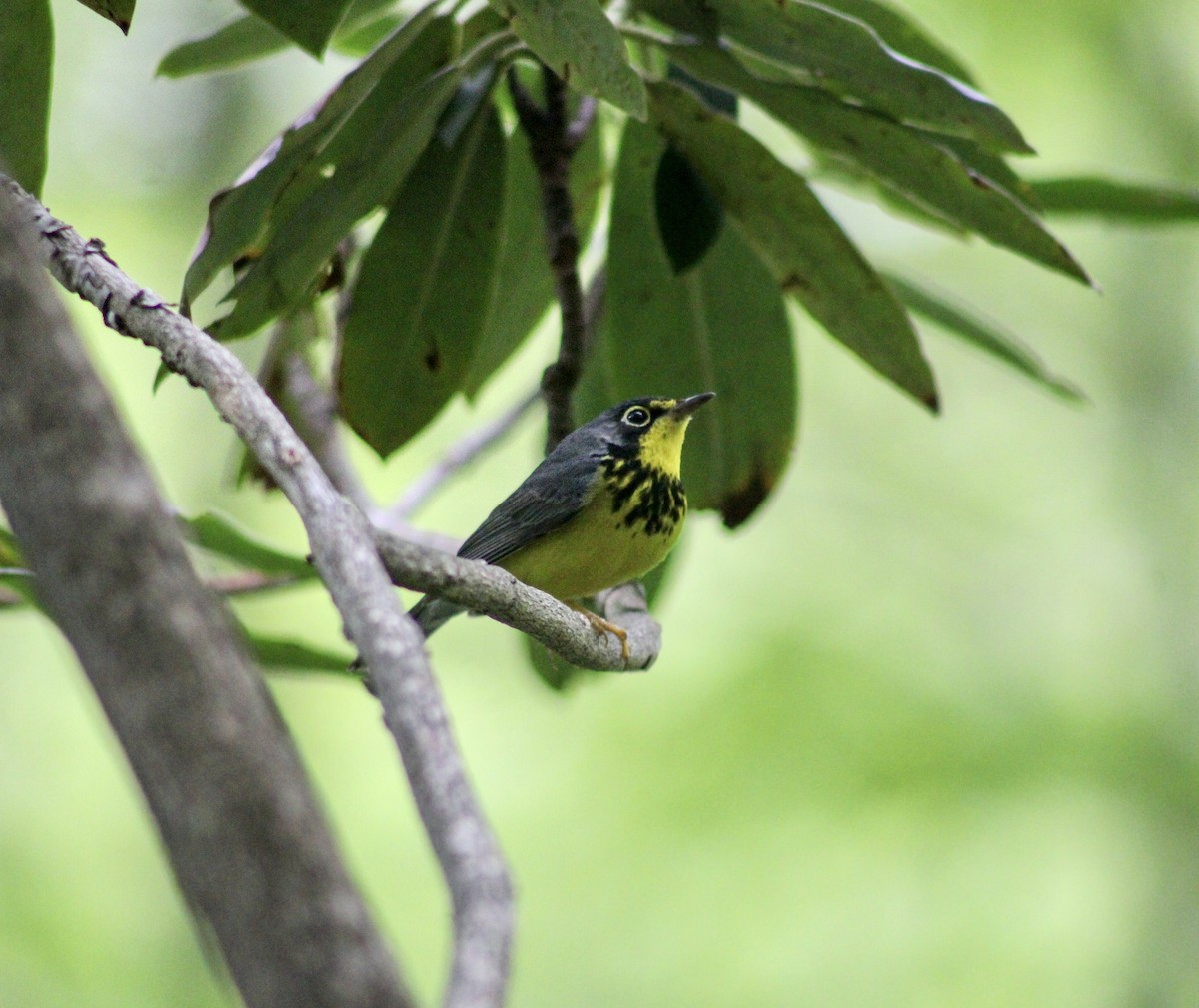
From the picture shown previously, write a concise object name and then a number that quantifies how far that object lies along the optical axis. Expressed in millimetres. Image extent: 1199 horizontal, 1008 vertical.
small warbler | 6766
